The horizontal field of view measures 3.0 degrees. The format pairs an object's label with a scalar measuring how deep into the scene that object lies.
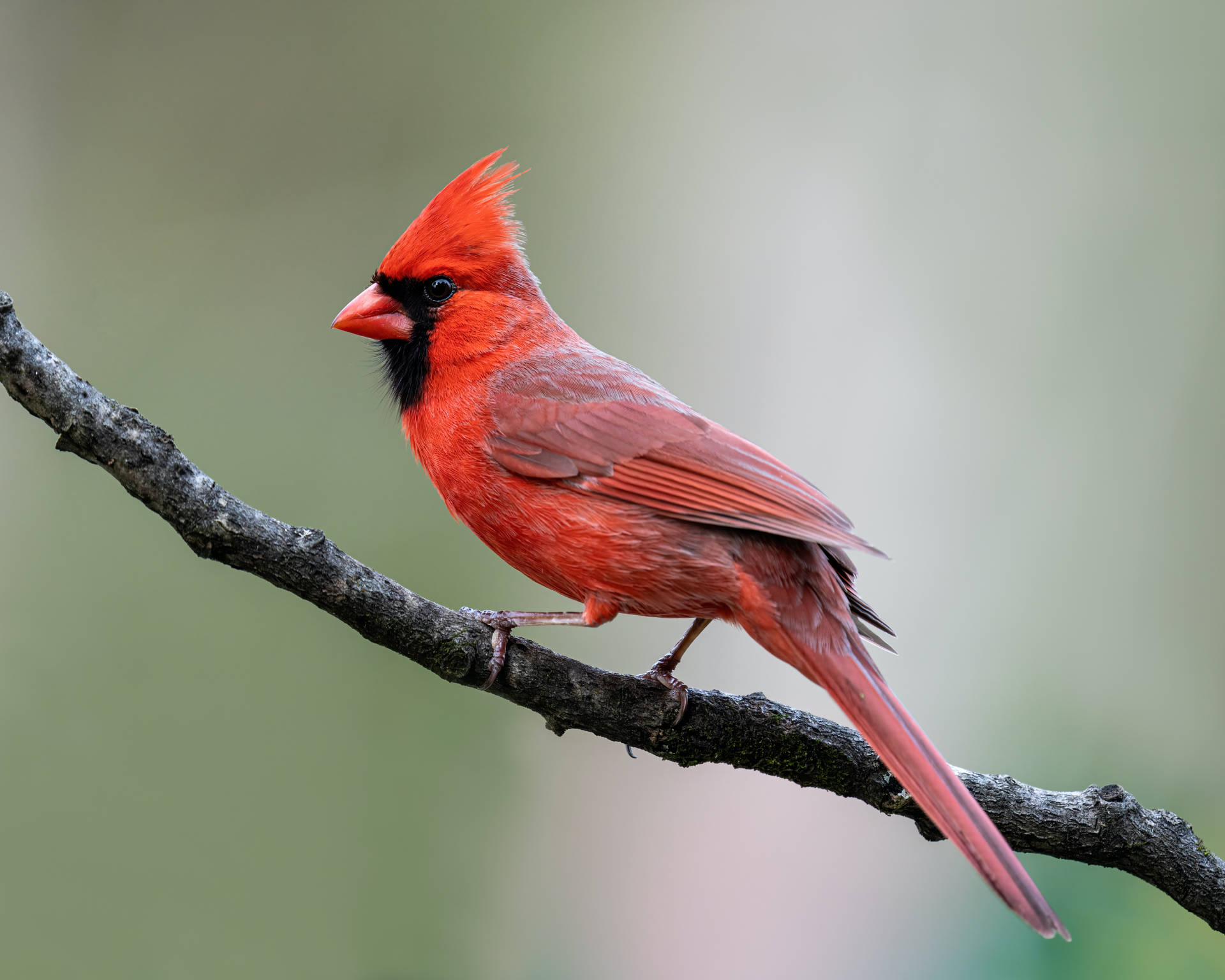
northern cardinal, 5.40
